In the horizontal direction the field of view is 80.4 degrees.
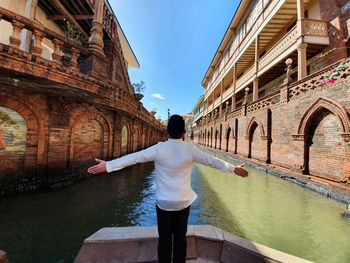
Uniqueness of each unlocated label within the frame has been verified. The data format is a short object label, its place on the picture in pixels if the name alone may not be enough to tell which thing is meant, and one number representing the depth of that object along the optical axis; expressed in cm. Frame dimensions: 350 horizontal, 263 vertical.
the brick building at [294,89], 767
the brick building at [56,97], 514
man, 193
